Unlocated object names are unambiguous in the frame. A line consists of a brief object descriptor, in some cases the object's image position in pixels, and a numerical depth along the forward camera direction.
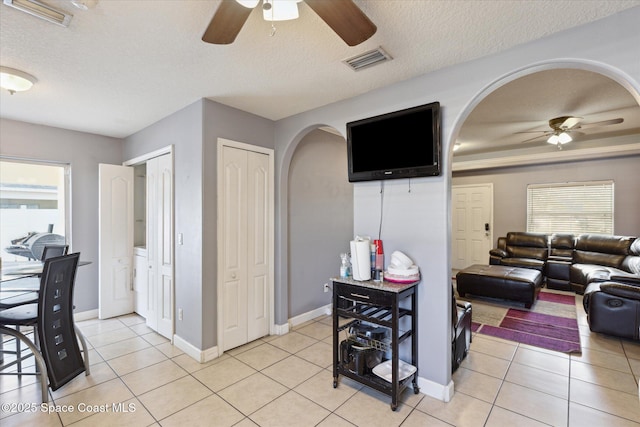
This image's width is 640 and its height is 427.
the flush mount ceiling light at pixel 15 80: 2.27
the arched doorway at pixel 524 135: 3.01
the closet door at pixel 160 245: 3.38
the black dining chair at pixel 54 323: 2.23
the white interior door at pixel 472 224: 6.81
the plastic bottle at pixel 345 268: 2.56
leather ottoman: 4.26
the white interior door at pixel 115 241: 3.98
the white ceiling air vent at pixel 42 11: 1.54
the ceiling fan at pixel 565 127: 3.90
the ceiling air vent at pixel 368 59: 2.09
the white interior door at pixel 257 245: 3.33
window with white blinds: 5.54
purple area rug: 3.22
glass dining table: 2.34
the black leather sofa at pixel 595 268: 3.12
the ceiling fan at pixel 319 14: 1.30
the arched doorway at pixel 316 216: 3.83
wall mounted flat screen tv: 2.28
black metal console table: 2.16
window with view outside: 3.69
